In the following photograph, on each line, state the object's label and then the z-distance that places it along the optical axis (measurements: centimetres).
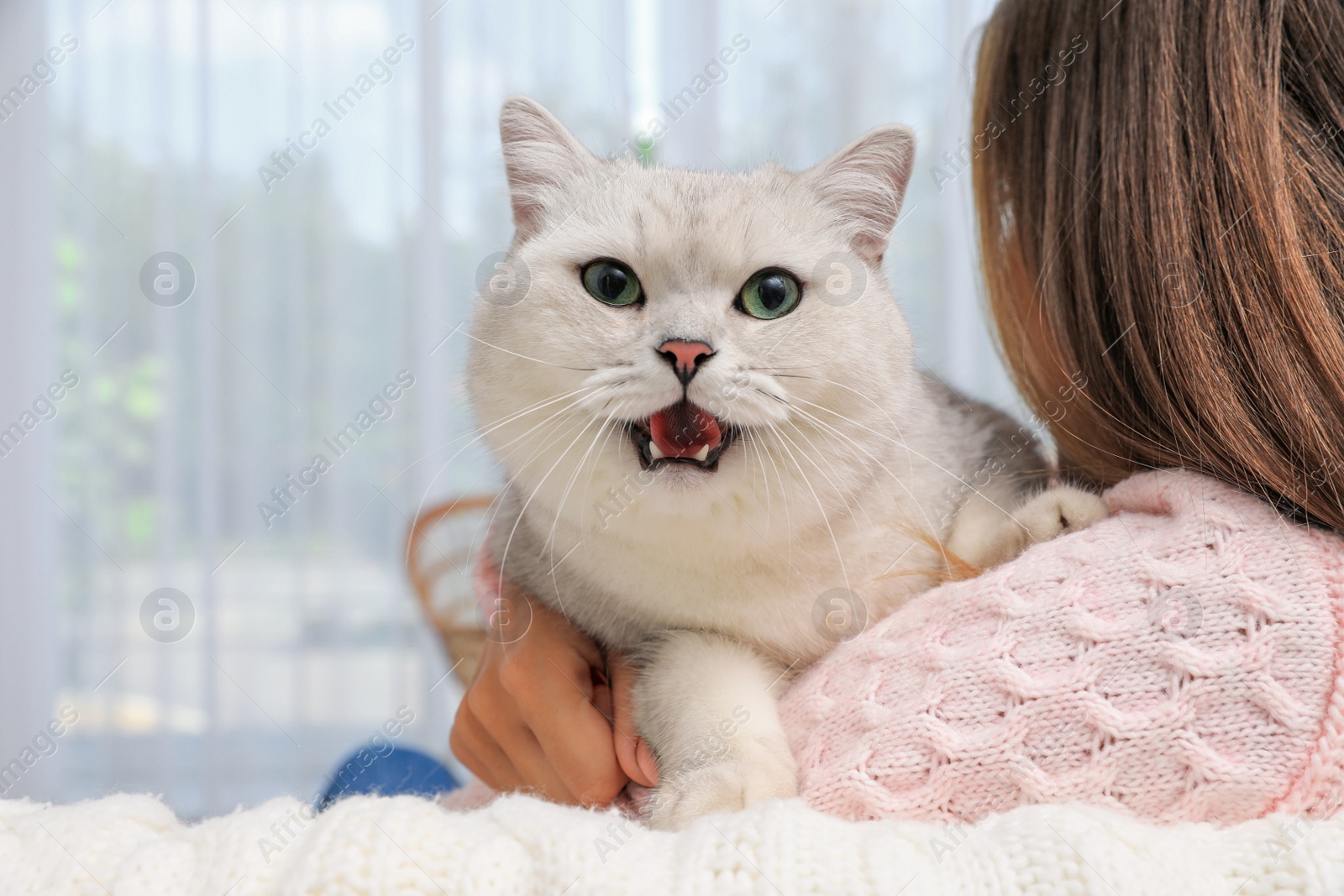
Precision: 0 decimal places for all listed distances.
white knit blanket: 59
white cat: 68
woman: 65
